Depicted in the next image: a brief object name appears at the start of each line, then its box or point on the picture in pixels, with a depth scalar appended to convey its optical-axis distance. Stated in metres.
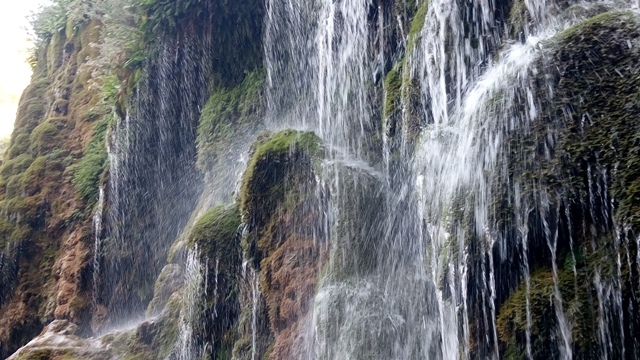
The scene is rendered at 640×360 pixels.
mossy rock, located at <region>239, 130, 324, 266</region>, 7.98
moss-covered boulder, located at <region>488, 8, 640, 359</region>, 4.54
